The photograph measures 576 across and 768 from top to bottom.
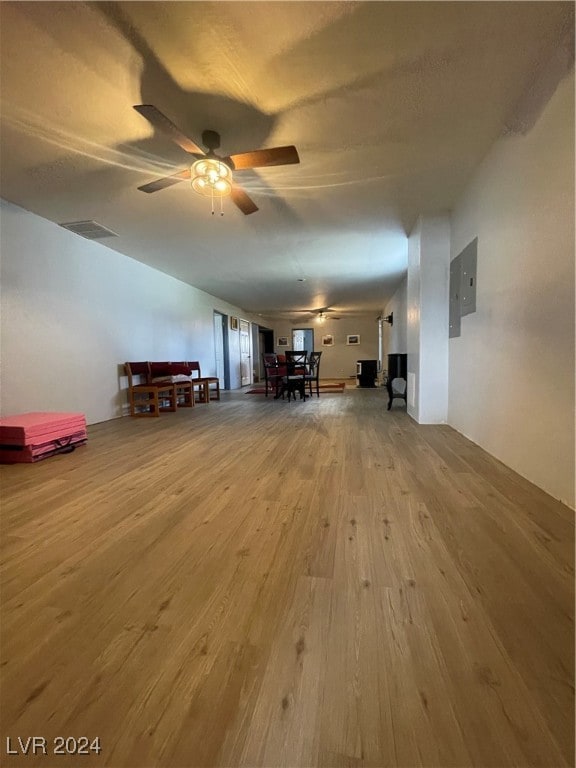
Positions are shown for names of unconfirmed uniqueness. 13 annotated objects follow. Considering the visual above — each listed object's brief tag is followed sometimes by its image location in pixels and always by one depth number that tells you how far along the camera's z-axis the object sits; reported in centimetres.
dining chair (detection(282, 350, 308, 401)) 682
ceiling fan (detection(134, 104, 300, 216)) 204
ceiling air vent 393
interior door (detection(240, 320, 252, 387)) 1066
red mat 280
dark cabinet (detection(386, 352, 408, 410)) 520
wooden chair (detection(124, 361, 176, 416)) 509
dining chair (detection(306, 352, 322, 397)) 701
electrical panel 304
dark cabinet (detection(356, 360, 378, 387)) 925
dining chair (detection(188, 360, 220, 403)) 655
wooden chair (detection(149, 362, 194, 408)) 548
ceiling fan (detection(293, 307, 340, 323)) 1100
